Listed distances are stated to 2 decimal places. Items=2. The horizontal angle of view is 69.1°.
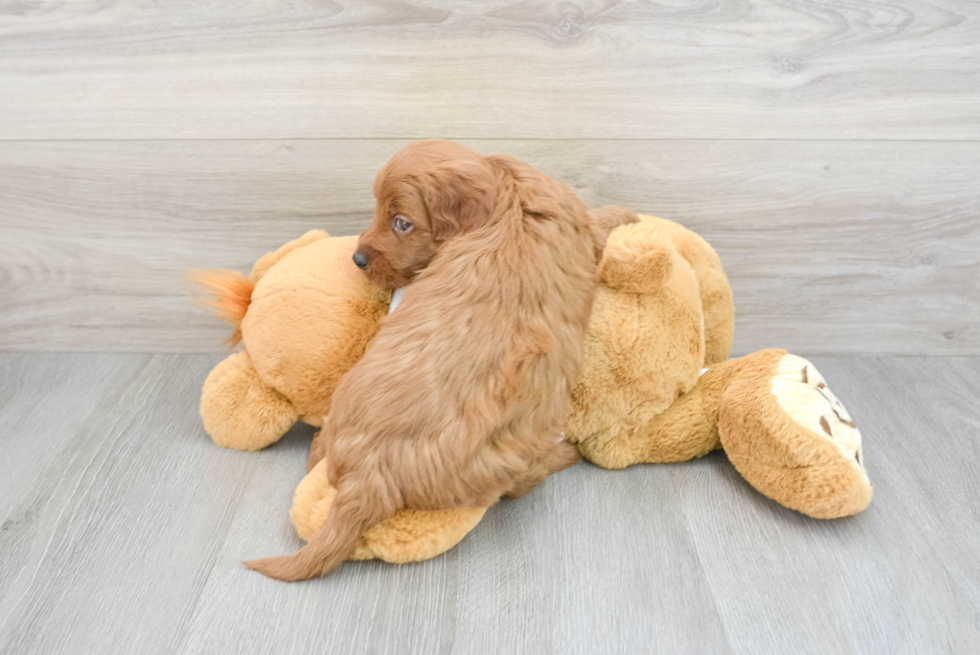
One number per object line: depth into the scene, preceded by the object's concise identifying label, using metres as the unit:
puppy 0.71
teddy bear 0.79
